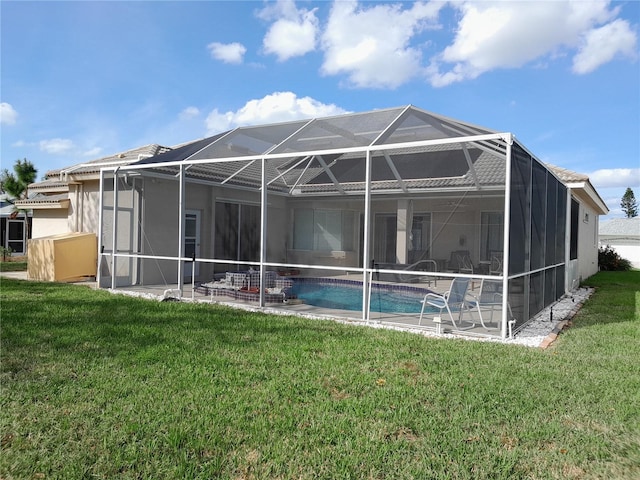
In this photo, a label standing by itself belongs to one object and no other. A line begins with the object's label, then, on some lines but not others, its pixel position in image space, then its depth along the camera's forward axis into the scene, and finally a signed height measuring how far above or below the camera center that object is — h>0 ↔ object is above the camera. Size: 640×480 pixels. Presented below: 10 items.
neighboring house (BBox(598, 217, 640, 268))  27.28 +0.34
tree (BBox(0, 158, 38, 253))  24.19 +2.85
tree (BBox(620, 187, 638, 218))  73.75 +6.31
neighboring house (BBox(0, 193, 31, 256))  23.17 +0.07
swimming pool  8.34 -1.14
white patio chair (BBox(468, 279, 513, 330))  6.88 -0.89
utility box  12.06 -0.64
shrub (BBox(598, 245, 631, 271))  22.88 -0.96
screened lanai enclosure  7.32 +0.43
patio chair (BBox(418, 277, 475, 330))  7.13 -0.93
